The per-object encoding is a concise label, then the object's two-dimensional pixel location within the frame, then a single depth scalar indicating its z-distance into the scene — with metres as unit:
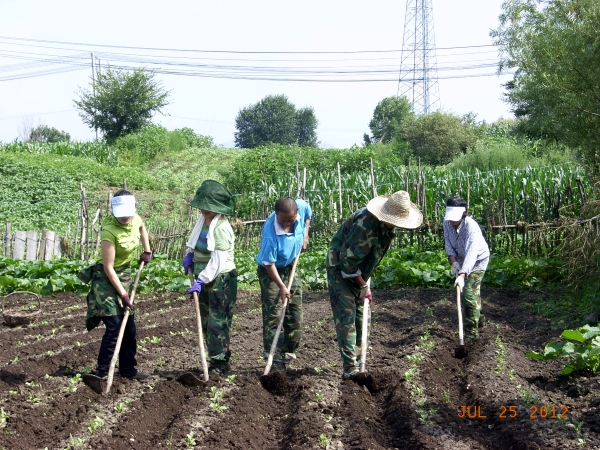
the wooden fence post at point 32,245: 15.50
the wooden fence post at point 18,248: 15.47
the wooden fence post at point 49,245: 15.61
